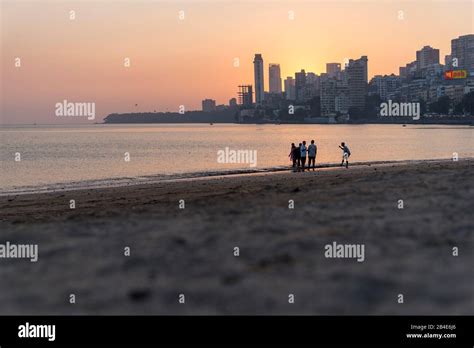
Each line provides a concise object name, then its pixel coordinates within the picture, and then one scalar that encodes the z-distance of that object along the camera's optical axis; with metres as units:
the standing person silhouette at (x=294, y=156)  36.14
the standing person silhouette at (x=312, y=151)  34.91
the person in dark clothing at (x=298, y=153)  36.11
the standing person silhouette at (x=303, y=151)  34.75
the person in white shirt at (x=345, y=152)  37.03
